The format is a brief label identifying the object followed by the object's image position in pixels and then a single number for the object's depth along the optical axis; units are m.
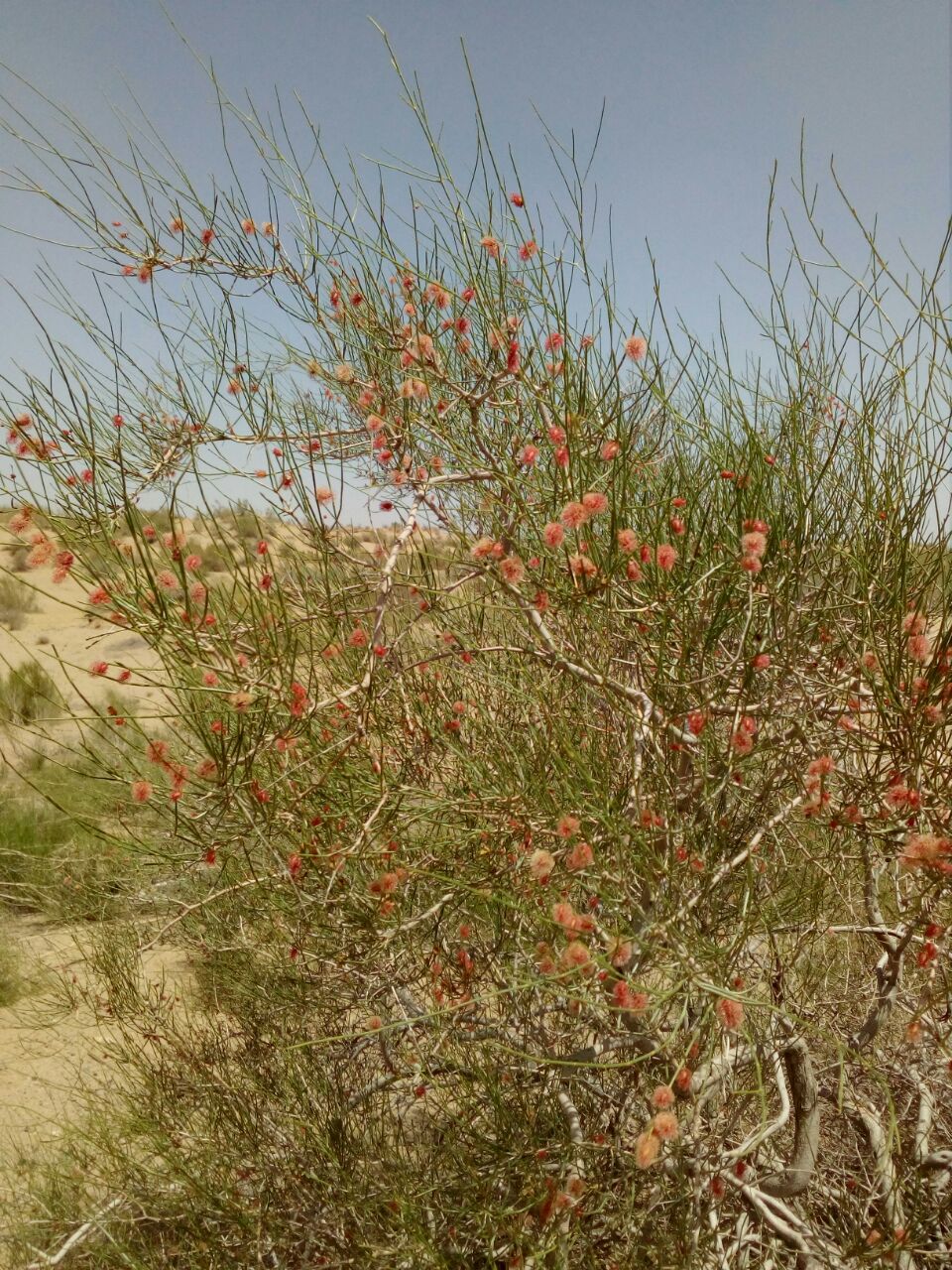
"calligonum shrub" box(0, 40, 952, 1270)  1.54
